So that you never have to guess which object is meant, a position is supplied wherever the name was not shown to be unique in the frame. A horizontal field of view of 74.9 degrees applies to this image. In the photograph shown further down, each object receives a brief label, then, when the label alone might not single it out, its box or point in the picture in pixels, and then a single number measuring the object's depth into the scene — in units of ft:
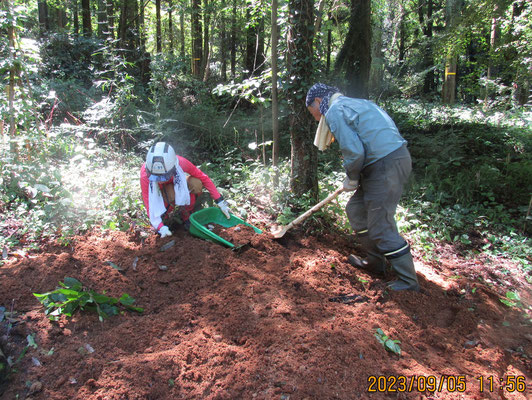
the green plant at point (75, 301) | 7.88
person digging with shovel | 9.77
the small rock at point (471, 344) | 8.22
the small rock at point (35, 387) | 6.15
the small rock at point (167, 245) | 11.46
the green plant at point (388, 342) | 7.38
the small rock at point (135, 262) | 10.53
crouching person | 11.60
